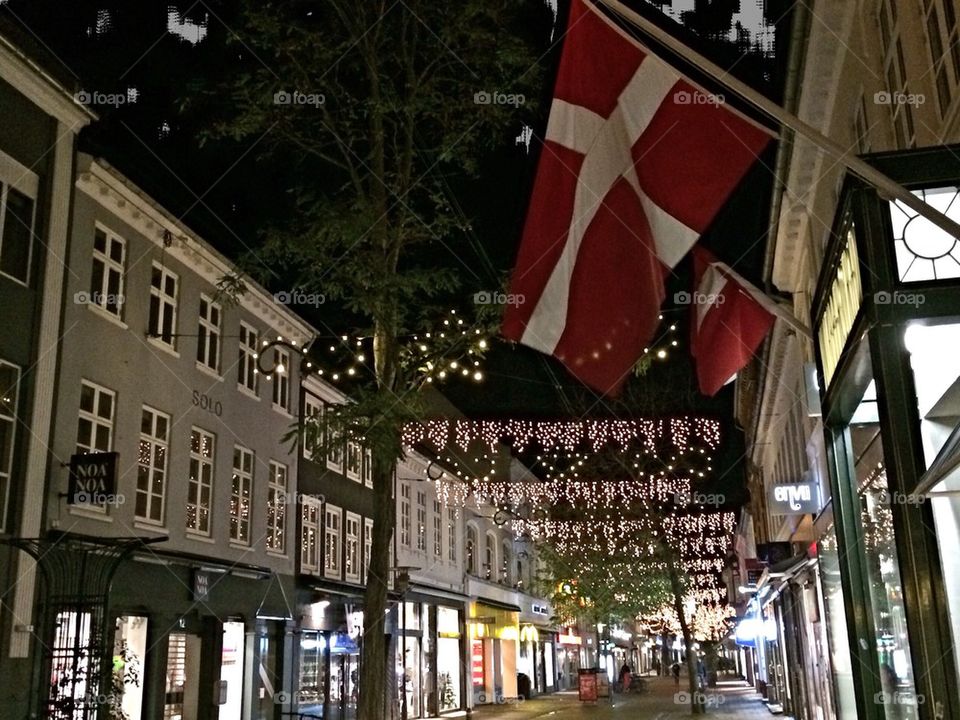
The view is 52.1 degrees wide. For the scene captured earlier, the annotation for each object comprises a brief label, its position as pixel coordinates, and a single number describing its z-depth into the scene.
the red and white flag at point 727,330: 10.73
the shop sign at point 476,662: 39.99
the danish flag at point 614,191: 6.83
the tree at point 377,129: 14.18
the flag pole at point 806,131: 5.38
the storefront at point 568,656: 59.03
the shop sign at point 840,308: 6.63
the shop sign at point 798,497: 17.47
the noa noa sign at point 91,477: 15.18
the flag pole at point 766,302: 9.66
